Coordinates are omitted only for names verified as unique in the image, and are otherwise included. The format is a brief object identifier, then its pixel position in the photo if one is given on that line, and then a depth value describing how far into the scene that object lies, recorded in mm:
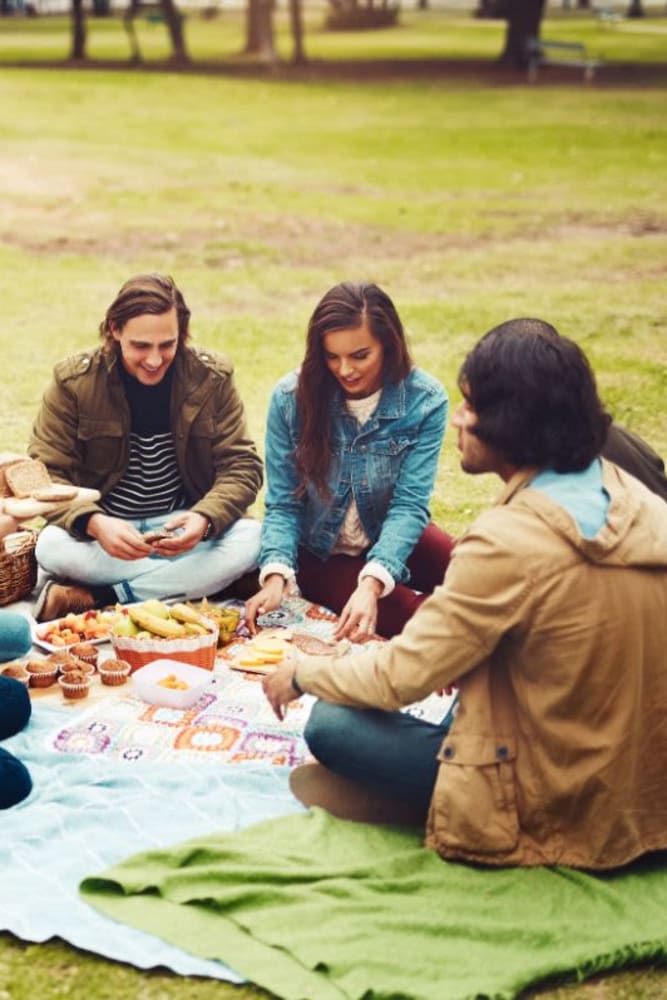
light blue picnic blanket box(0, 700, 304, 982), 3799
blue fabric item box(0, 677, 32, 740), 4879
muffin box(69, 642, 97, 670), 5535
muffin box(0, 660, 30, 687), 5340
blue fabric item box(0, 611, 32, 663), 5480
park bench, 30786
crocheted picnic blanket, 4816
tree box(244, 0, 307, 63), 32969
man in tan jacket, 3719
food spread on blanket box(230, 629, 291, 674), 5453
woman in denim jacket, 5625
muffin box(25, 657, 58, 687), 5336
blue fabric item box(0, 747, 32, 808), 4410
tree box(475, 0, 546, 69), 31812
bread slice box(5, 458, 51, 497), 5621
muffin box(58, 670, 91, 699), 5242
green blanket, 3641
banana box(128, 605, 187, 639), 5492
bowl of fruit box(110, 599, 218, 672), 5414
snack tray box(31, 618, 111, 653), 5617
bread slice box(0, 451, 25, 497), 5621
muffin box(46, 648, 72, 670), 5492
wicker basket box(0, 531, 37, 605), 6172
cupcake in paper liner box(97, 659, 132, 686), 5363
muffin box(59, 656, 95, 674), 5387
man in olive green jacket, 6059
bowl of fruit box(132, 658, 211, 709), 5133
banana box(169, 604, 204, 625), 5590
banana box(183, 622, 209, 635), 5543
